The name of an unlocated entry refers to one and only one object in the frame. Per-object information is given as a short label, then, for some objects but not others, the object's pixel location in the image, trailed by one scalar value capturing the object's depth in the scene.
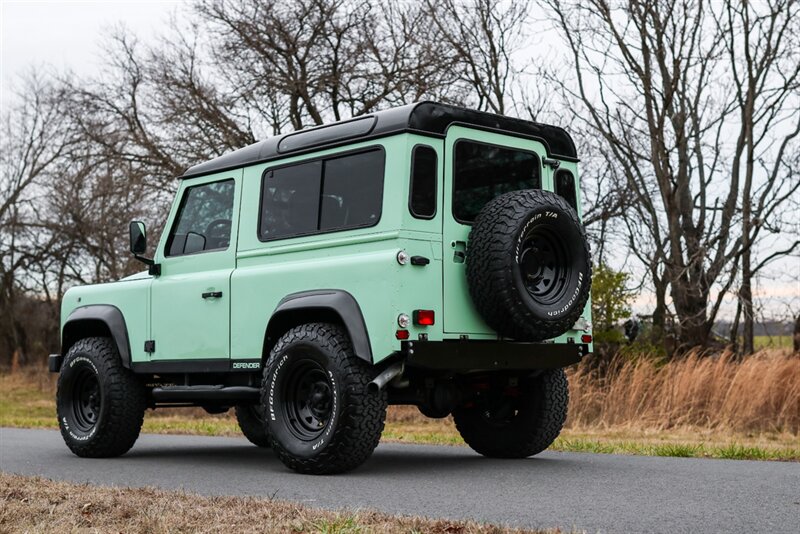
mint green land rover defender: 7.99
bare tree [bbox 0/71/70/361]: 36.41
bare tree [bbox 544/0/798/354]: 18.56
